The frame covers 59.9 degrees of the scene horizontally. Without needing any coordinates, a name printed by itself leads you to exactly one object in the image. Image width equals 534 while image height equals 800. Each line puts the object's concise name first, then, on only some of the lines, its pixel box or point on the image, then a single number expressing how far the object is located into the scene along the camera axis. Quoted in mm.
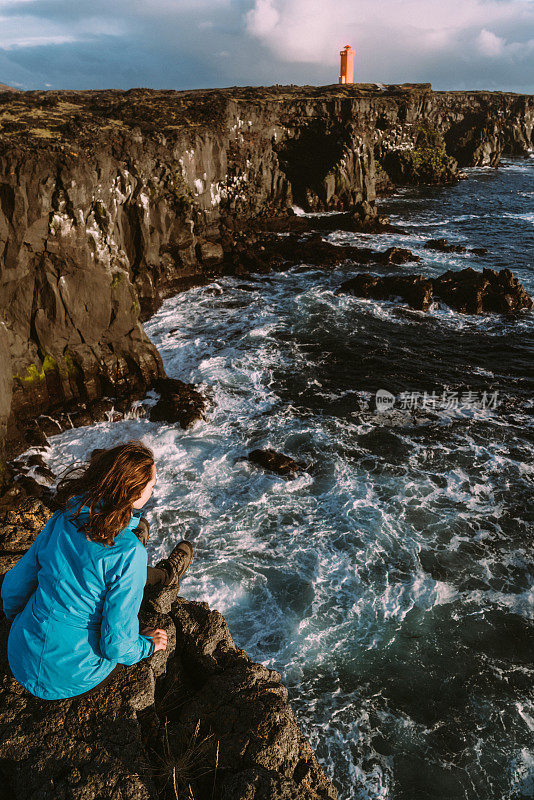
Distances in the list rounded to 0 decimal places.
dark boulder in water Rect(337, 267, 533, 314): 22281
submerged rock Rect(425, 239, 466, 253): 30297
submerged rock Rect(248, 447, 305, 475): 12836
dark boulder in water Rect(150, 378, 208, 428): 15102
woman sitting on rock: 3396
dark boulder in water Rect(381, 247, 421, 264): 27938
